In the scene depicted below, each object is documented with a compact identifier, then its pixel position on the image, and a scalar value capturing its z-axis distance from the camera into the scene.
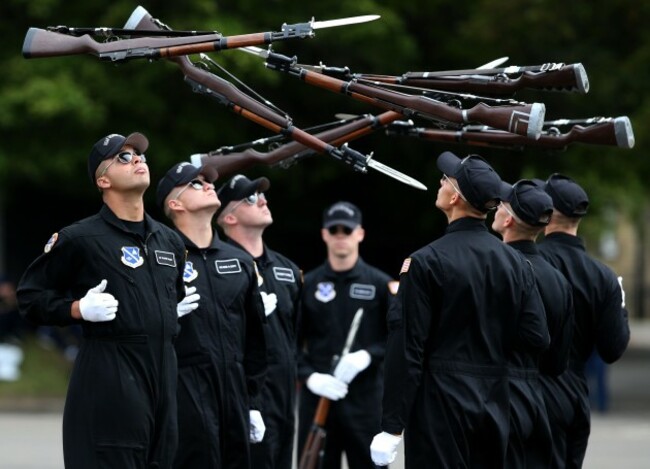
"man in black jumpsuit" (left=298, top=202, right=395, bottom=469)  19.69
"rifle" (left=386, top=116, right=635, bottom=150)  14.38
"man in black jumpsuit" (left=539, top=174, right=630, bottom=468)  16.91
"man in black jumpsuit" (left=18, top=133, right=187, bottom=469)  13.70
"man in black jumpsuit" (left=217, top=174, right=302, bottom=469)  18.66
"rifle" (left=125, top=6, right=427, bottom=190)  14.55
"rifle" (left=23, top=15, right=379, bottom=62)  13.25
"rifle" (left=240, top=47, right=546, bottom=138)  13.01
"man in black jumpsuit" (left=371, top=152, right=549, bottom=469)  13.88
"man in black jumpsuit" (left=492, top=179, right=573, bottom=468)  15.16
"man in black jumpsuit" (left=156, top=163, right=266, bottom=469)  15.80
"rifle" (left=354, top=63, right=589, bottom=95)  12.95
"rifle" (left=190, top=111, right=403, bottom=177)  15.74
